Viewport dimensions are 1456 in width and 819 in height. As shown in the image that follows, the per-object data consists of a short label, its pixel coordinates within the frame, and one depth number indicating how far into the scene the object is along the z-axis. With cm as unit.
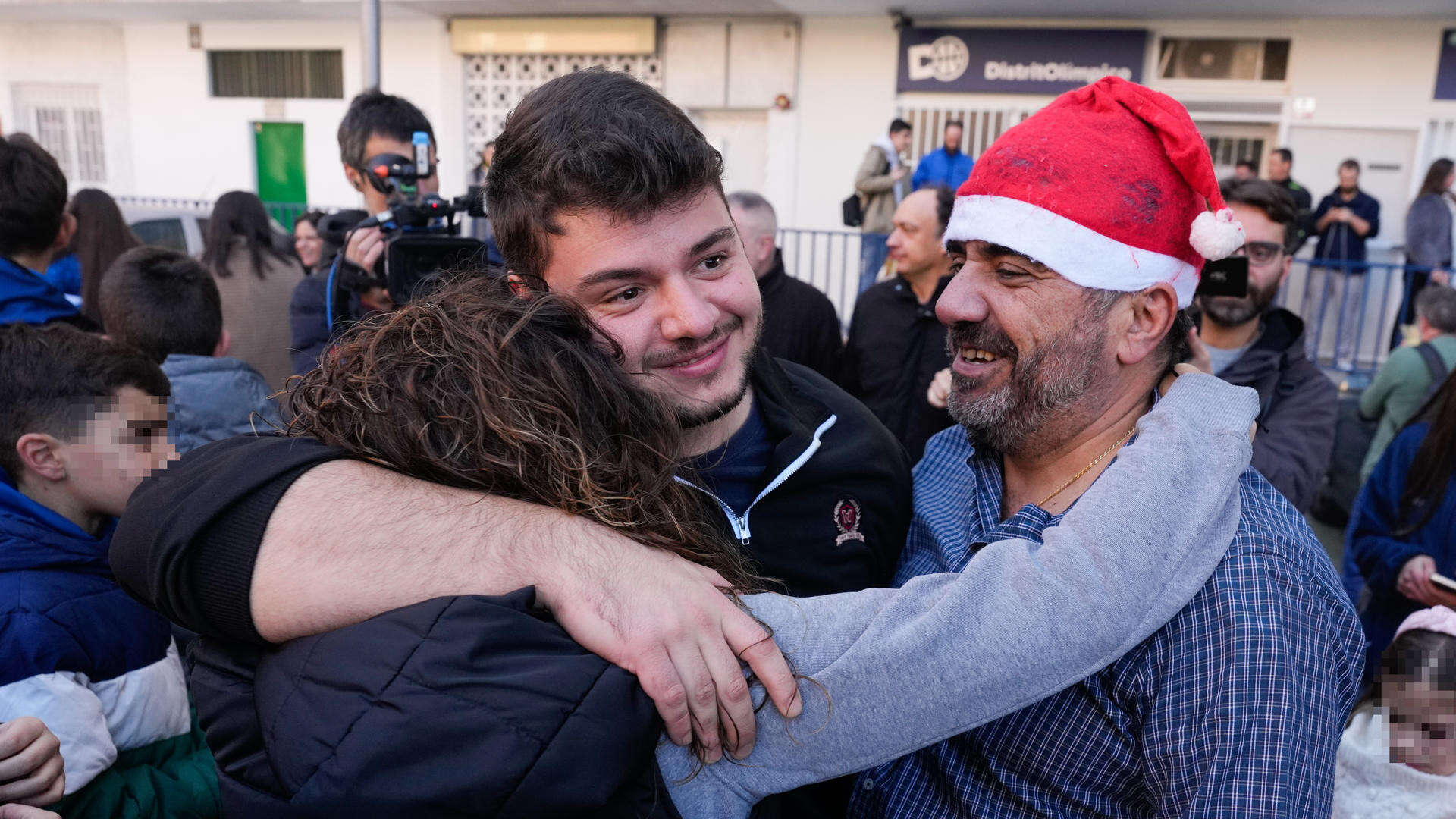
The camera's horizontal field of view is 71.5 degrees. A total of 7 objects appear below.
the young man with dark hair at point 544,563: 96
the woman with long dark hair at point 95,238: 454
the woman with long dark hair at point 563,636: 94
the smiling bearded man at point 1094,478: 128
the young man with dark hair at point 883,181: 1112
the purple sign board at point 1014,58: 1222
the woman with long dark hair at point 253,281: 461
